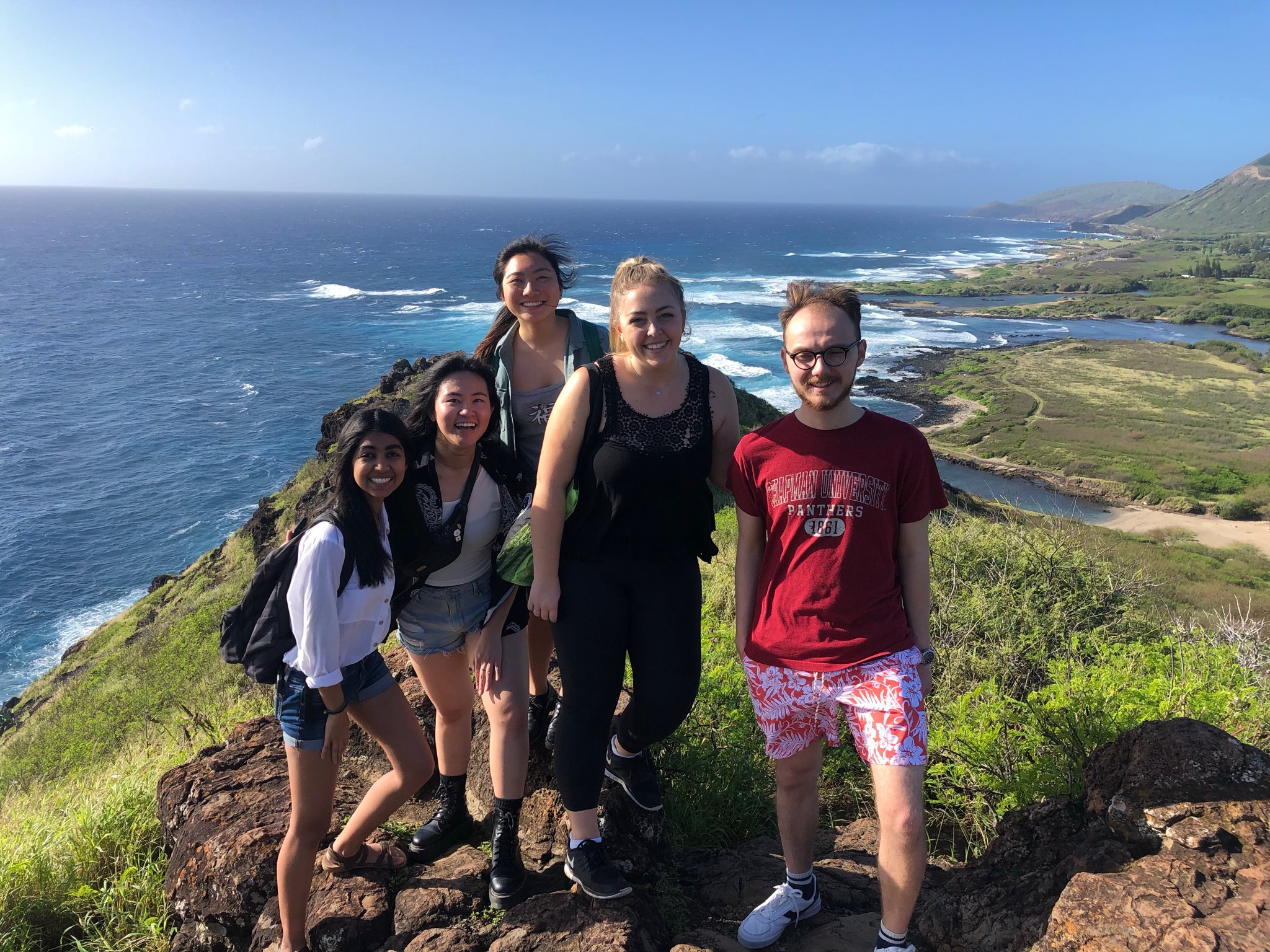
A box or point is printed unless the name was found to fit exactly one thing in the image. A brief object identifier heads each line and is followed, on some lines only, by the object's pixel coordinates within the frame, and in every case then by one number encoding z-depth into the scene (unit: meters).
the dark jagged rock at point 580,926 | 2.57
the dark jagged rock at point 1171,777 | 2.35
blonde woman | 2.63
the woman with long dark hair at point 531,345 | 3.25
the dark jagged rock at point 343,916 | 2.80
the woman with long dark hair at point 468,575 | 2.92
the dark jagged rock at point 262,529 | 17.51
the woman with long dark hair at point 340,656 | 2.57
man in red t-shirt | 2.40
